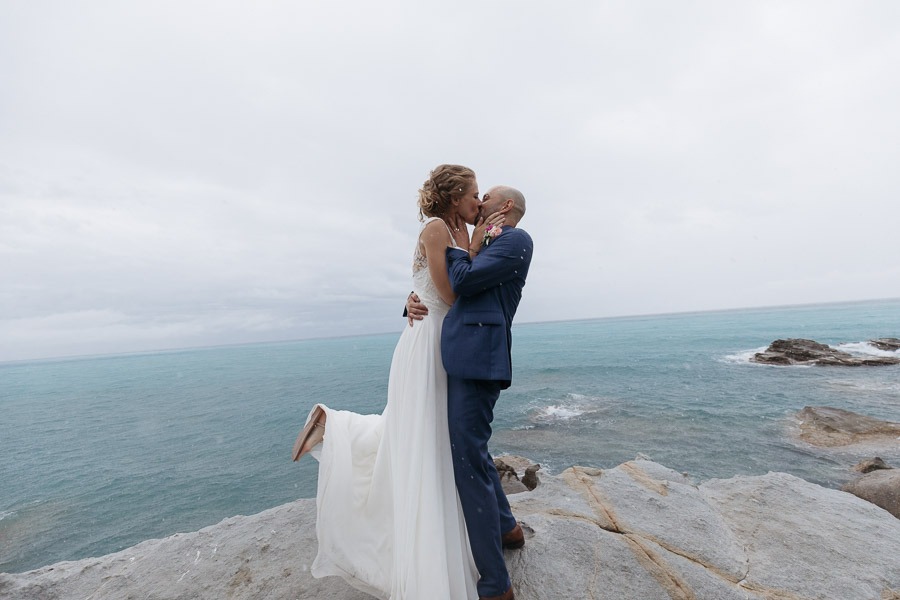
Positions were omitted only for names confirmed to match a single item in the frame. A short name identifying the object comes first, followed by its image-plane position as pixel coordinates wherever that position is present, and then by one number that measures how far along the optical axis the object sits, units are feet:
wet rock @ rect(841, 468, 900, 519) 23.78
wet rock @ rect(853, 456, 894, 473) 37.50
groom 8.98
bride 9.43
